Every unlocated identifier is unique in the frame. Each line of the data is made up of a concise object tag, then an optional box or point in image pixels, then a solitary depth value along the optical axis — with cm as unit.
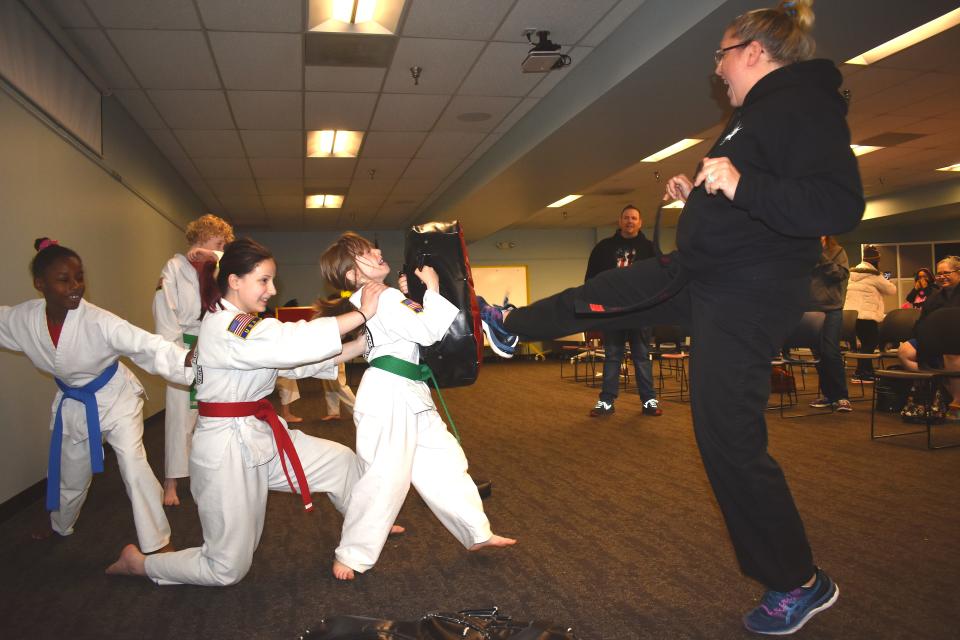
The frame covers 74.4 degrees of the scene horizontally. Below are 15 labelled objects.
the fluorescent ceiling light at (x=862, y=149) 801
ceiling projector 474
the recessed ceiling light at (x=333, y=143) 720
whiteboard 1507
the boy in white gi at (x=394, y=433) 218
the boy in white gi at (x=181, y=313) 343
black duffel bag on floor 152
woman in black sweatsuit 150
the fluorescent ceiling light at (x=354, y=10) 429
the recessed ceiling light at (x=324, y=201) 1068
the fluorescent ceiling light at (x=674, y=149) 766
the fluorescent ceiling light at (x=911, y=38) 456
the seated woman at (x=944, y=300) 480
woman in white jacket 697
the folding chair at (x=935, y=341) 397
